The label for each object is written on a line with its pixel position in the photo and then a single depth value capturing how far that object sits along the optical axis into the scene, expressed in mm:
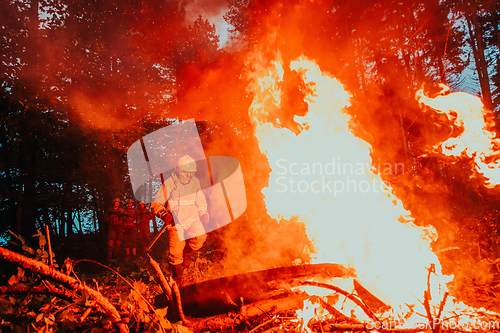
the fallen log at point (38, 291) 2121
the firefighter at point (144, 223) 12141
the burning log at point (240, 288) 3240
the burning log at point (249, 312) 2869
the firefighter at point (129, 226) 10820
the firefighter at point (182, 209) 5625
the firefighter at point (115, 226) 10531
